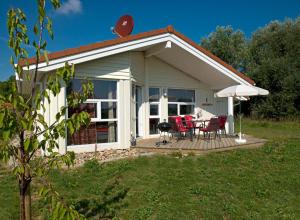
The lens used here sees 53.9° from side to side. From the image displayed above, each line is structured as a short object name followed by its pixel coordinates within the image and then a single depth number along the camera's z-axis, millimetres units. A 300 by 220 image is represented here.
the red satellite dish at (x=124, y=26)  12680
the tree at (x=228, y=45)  35719
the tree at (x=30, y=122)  2480
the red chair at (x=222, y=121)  12604
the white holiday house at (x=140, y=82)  9797
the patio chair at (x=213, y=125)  11349
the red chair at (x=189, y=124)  12054
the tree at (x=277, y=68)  26297
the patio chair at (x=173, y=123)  11824
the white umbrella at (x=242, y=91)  11375
